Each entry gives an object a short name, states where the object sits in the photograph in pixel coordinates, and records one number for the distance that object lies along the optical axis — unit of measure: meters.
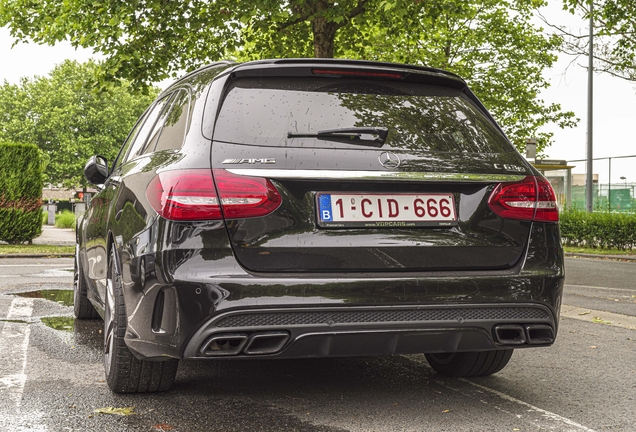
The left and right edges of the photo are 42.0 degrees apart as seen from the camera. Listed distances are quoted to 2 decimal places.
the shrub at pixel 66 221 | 38.28
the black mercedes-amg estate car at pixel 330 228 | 3.56
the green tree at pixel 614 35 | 18.28
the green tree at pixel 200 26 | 14.27
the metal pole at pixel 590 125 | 27.28
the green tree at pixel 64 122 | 63.59
